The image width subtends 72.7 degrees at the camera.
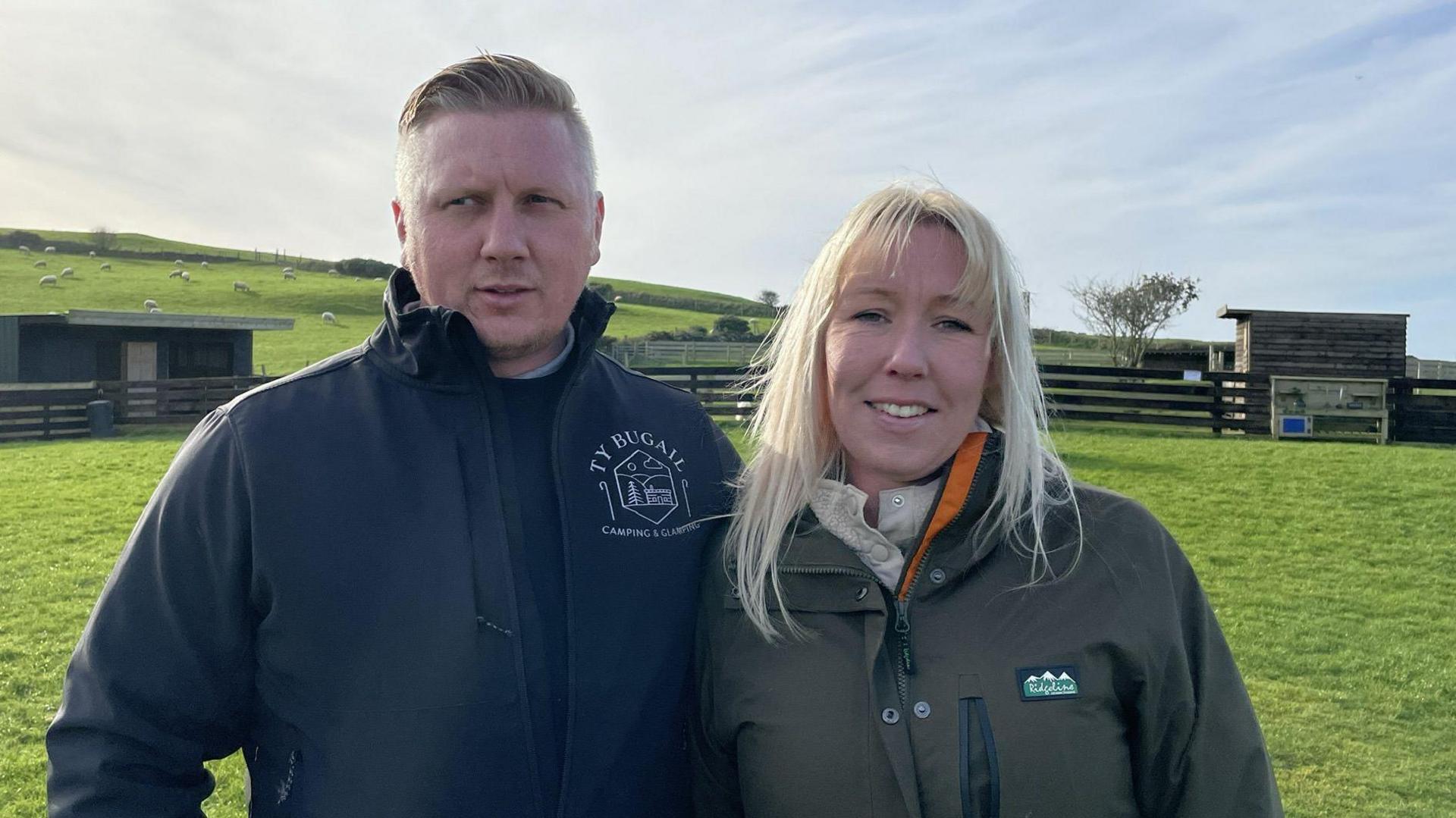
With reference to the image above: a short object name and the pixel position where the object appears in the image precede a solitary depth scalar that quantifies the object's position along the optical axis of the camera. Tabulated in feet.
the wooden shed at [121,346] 88.17
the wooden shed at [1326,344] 74.28
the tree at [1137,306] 132.57
